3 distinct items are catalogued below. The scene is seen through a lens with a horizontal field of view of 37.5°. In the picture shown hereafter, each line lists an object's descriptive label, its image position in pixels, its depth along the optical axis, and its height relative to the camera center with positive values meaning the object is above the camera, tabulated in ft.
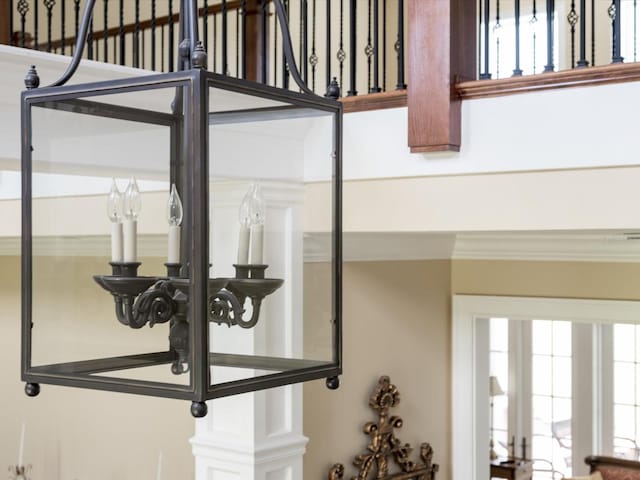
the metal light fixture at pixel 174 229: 4.69 +0.04
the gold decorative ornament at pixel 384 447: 15.29 -3.50
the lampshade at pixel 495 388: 26.76 -4.35
